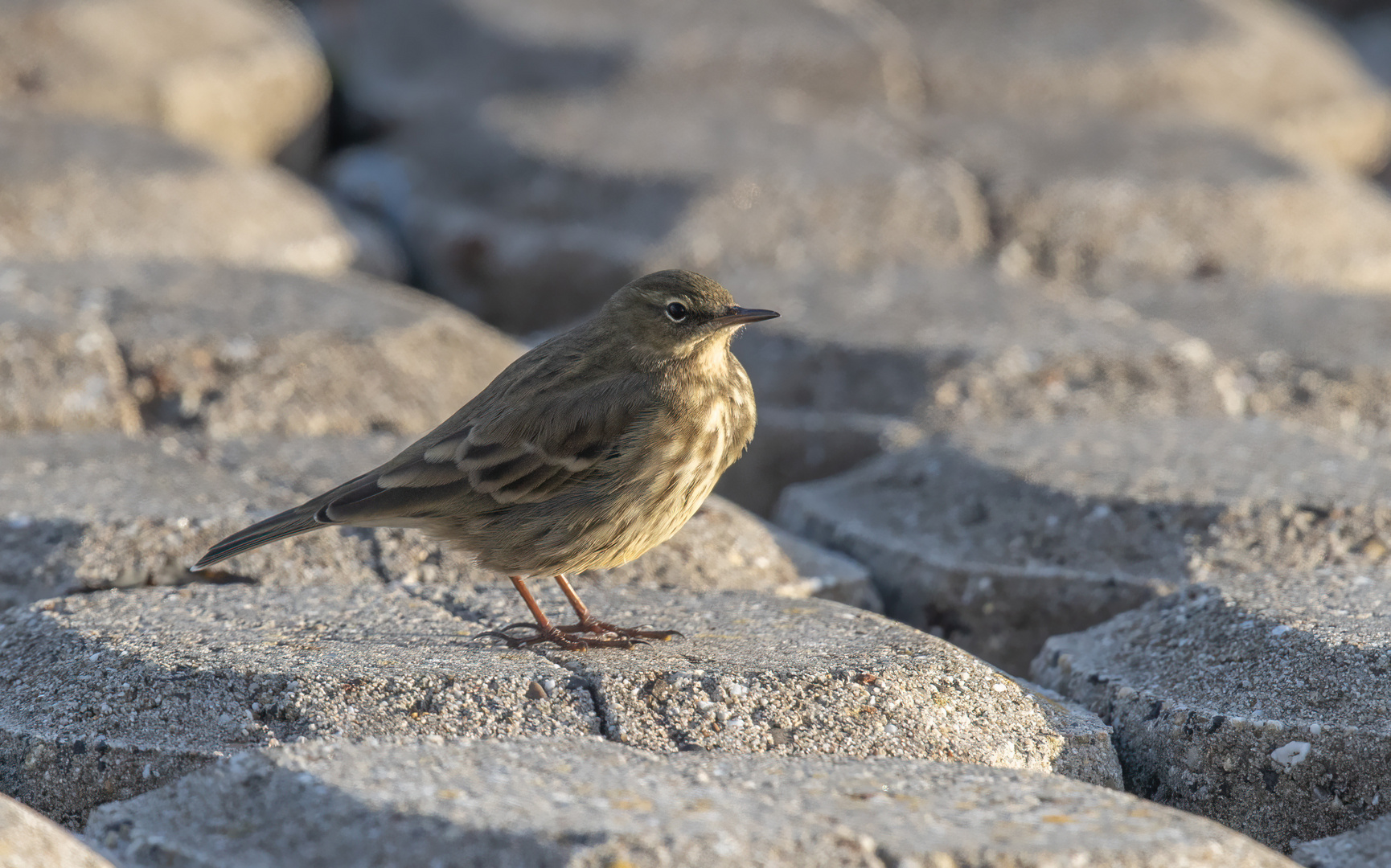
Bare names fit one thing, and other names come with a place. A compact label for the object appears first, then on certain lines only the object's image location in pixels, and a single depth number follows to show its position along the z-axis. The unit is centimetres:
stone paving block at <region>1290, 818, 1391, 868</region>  522
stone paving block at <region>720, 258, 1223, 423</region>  994
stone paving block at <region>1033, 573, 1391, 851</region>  580
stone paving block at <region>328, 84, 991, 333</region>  1249
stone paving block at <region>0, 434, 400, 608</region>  730
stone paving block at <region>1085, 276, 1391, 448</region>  1005
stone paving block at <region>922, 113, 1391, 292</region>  1273
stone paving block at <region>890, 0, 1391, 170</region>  1575
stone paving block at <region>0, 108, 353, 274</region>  1198
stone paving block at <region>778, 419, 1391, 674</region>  762
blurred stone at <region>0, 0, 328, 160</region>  1438
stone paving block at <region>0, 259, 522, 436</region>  923
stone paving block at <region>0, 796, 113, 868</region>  458
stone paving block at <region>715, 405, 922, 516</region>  970
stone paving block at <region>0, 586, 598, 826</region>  569
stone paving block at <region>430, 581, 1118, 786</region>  582
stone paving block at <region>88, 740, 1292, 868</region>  456
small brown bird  682
